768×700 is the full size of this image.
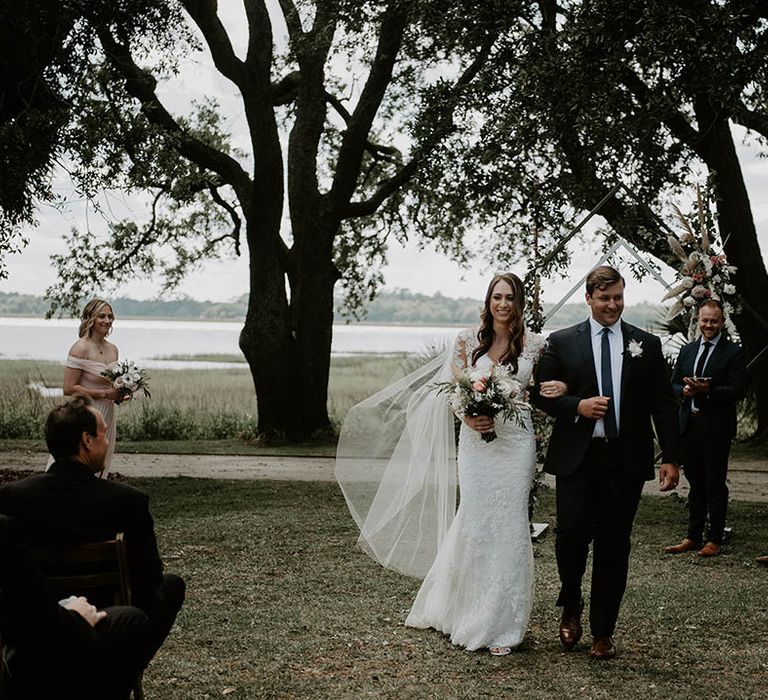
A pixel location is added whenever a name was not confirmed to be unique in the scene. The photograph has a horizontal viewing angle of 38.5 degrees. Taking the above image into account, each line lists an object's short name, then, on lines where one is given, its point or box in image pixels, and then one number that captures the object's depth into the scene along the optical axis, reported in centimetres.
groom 663
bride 696
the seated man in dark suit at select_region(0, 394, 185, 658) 439
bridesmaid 1019
